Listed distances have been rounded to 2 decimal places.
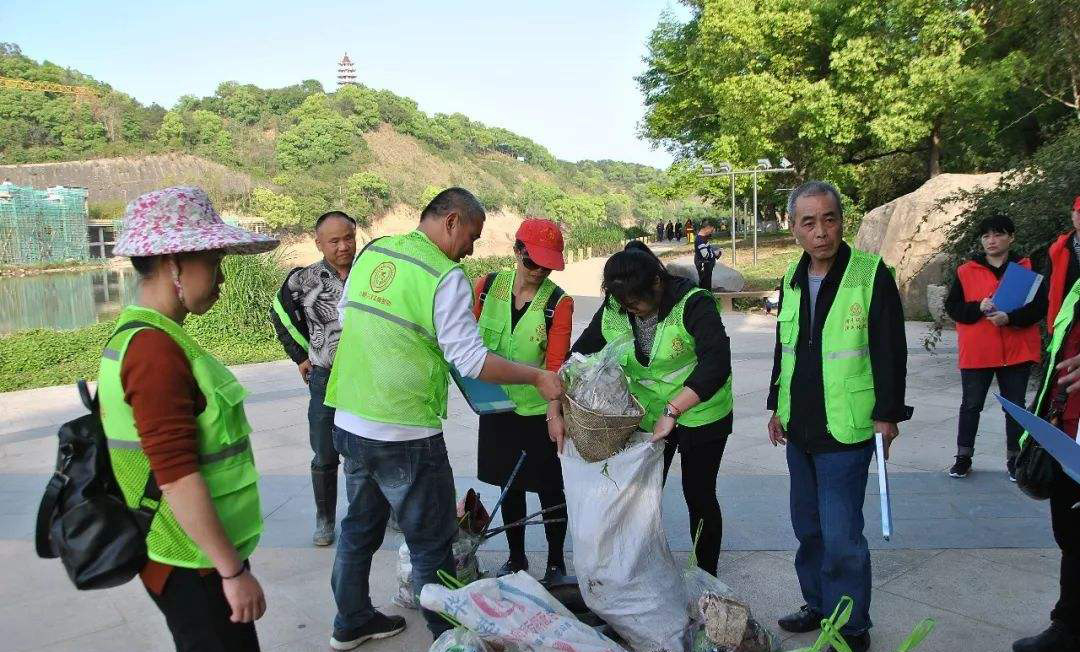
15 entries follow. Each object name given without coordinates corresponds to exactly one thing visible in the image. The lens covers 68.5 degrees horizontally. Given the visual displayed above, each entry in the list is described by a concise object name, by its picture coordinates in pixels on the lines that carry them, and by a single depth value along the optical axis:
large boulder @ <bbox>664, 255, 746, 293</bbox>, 16.16
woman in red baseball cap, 3.63
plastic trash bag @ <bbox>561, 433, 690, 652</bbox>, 2.85
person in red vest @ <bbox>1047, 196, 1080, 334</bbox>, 4.35
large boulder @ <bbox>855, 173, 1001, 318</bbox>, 11.86
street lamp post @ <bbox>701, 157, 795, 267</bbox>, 24.44
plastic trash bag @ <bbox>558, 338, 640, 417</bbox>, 2.89
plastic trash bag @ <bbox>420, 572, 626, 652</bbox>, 2.53
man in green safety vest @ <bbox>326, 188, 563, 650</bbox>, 2.73
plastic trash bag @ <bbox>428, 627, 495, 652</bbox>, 2.52
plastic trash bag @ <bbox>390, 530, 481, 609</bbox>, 3.48
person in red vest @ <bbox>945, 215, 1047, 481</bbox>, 4.95
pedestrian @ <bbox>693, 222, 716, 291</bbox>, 15.30
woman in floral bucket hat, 1.79
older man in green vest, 2.87
